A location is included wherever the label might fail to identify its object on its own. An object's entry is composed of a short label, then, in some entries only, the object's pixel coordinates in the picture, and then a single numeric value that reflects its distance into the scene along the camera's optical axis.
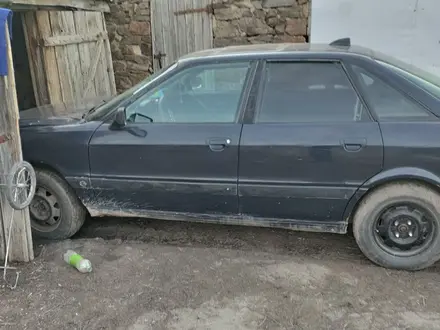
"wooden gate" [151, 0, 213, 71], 7.51
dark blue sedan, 3.31
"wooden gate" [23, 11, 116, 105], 6.30
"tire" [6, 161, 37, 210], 3.14
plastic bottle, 3.48
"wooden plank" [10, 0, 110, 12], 5.44
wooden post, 3.31
